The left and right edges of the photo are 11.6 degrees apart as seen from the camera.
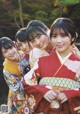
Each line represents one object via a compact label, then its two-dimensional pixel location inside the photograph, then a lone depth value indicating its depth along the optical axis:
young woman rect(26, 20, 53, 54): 3.23
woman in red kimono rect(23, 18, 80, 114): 2.70
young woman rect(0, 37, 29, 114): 4.09
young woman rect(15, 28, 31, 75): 3.74
